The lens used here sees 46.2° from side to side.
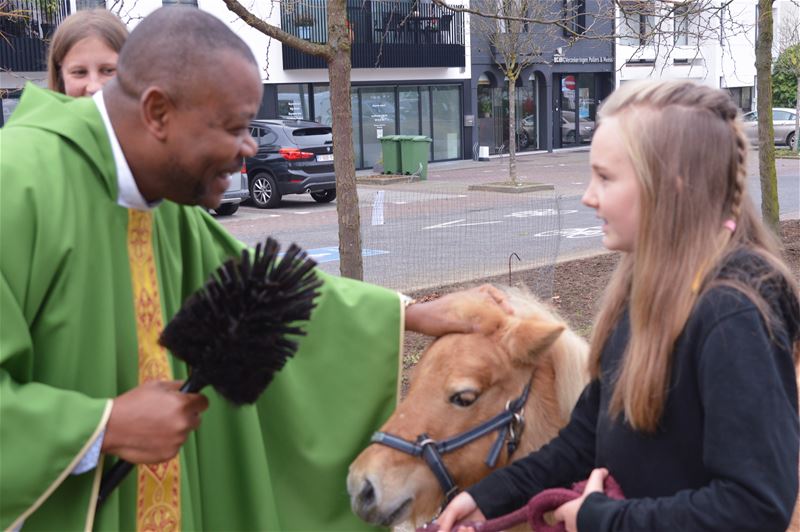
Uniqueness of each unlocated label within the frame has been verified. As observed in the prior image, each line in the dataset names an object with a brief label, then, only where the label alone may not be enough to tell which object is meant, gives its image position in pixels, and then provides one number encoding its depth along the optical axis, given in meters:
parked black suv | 19.61
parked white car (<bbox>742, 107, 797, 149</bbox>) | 33.66
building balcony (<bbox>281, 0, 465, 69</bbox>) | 26.98
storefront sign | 33.83
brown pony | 2.47
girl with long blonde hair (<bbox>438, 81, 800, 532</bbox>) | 1.76
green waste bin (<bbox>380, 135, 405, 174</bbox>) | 25.62
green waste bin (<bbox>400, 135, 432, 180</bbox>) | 25.34
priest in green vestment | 1.87
